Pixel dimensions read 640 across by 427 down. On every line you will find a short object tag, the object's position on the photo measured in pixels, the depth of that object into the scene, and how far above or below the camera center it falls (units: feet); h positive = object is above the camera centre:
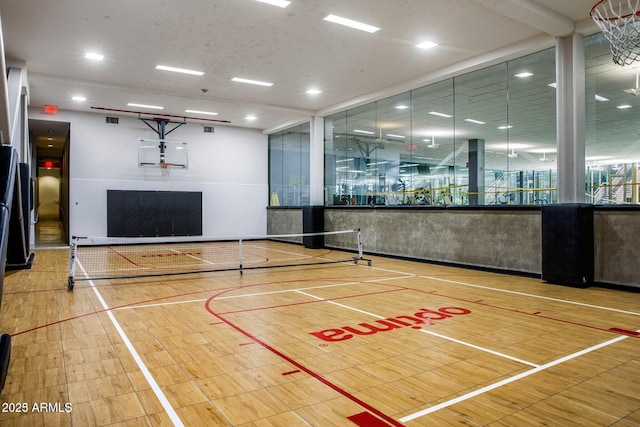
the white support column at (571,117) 24.70 +5.54
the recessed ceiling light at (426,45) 27.71 +11.10
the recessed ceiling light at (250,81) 35.81 +11.38
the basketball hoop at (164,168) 51.45 +5.51
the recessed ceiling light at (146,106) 44.73 +11.54
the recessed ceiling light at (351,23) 24.15 +11.14
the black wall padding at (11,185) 9.18 +0.66
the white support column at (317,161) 48.16 +5.73
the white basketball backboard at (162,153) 51.47 +7.39
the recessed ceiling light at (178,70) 32.73 +11.35
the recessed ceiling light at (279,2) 22.02 +11.09
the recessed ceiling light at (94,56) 30.05 +11.40
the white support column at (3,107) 10.17 +2.60
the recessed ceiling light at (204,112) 47.89 +11.57
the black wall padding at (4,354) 8.68 -3.08
